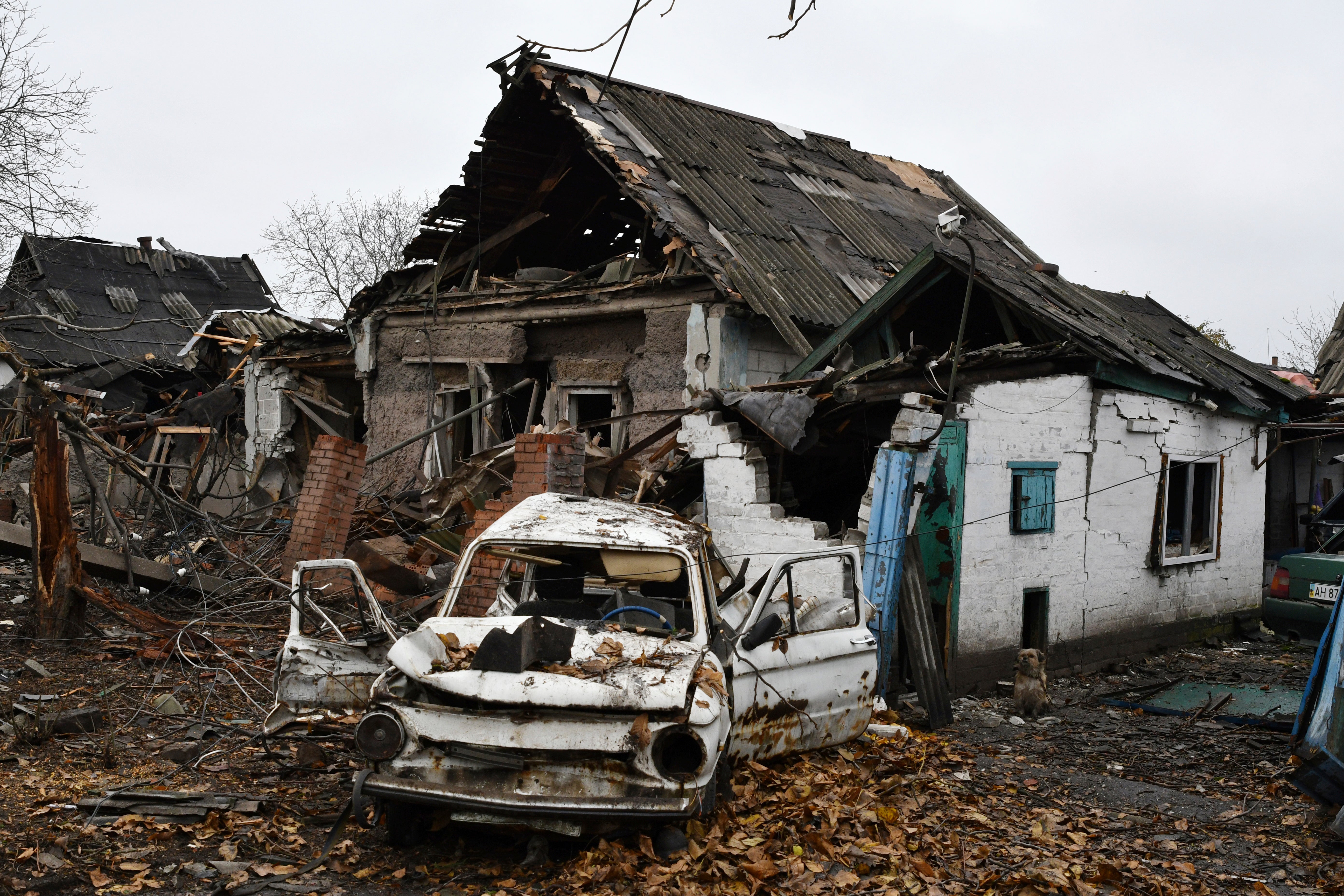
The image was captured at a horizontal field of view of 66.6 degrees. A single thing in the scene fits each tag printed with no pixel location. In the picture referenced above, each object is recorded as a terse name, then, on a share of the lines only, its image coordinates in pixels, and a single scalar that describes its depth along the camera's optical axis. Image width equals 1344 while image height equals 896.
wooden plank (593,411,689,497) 9.73
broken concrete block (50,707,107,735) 5.96
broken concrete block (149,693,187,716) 6.56
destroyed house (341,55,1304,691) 8.45
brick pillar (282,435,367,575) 9.87
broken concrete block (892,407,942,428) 7.81
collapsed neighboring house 16.19
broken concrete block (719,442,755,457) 8.98
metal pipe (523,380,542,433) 12.38
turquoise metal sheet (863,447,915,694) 7.61
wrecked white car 4.16
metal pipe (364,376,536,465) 11.12
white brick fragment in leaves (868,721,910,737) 6.56
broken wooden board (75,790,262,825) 4.82
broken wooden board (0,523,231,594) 7.86
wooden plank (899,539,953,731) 7.44
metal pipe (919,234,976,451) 7.69
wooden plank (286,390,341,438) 15.34
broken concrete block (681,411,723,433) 9.22
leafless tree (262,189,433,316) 40.03
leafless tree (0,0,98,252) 12.71
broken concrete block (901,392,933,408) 7.94
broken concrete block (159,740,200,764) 5.74
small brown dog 7.81
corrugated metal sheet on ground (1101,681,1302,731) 7.60
